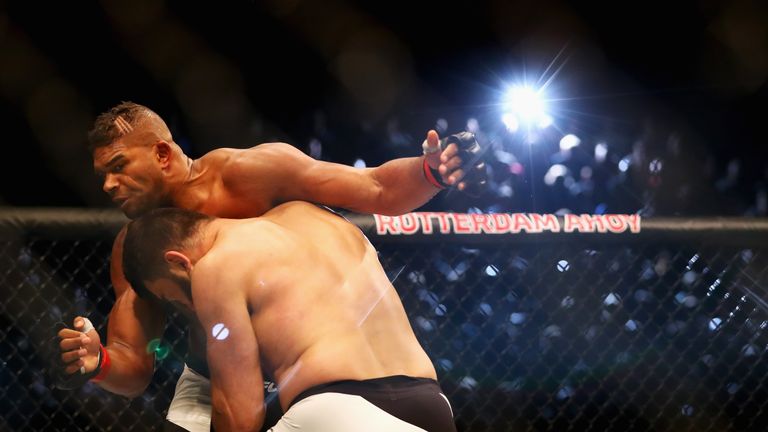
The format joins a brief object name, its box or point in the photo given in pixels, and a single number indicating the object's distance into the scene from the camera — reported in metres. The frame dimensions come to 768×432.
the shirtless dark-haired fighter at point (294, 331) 4.52
